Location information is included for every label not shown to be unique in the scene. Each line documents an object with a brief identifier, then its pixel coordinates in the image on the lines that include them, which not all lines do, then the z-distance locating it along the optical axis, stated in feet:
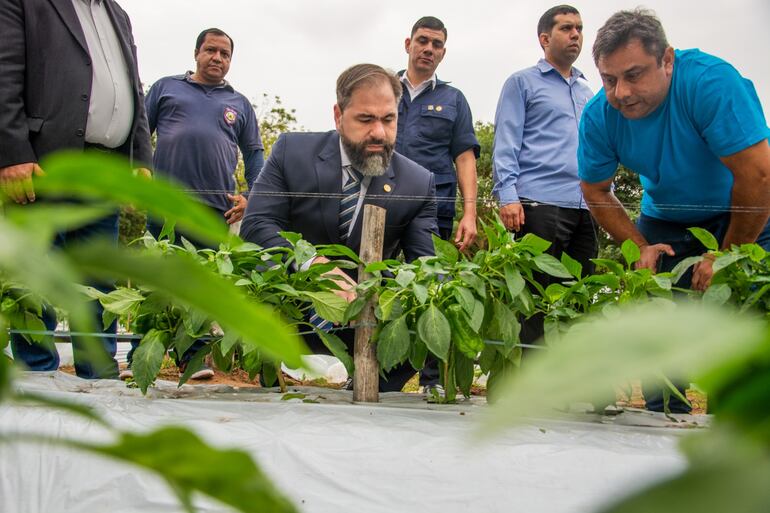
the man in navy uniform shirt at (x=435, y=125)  10.97
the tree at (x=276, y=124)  36.47
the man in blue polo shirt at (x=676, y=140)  7.56
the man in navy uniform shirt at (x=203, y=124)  11.82
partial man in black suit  7.83
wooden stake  7.18
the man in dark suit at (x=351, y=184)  8.90
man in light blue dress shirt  10.16
